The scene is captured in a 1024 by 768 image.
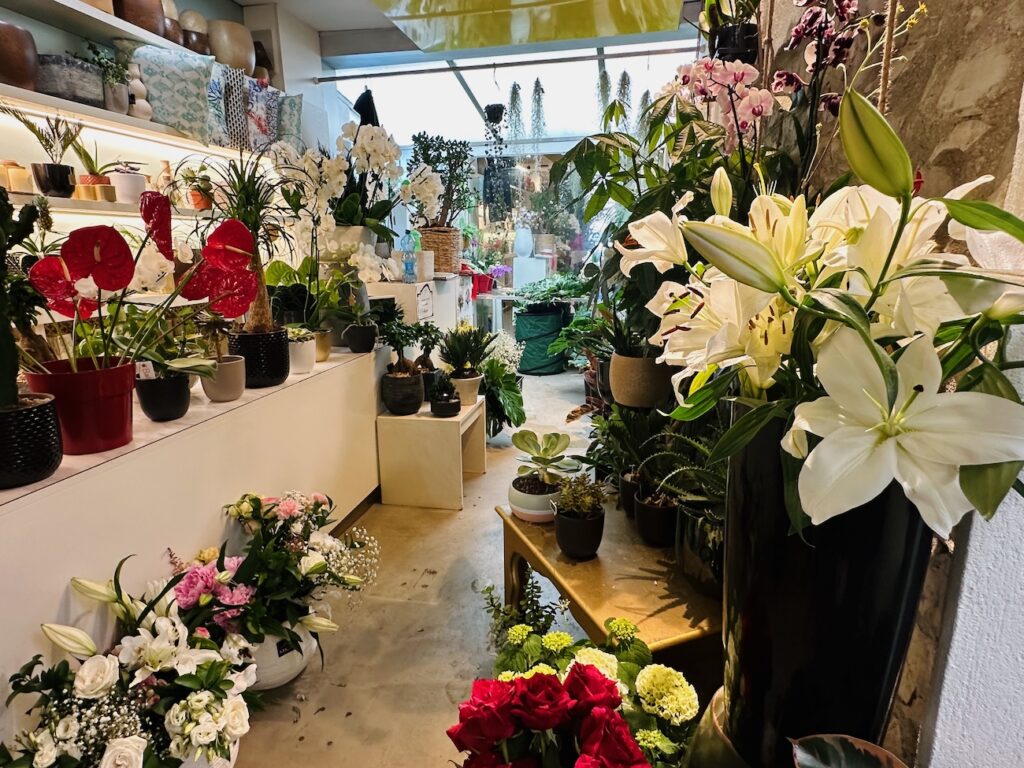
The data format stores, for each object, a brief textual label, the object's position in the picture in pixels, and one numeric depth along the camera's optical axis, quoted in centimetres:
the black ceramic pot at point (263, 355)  196
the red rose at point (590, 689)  66
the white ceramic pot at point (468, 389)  309
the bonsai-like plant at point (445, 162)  302
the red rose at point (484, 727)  63
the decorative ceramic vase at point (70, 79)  234
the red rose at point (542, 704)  64
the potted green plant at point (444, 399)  285
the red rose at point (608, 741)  61
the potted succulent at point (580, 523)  137
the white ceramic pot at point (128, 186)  258
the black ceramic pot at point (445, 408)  285
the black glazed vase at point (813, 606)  52
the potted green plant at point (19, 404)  107
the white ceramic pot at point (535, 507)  160
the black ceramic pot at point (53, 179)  227
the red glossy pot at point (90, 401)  125
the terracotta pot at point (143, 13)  278
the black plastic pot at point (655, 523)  139
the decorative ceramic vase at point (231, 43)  337
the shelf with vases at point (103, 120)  222
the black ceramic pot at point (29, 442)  110
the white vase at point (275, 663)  167
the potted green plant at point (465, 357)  312
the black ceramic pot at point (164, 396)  155
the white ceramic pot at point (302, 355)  222
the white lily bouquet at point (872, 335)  40
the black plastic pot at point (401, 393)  284
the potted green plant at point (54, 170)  226
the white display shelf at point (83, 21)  247
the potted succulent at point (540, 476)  161
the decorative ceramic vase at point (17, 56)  214
